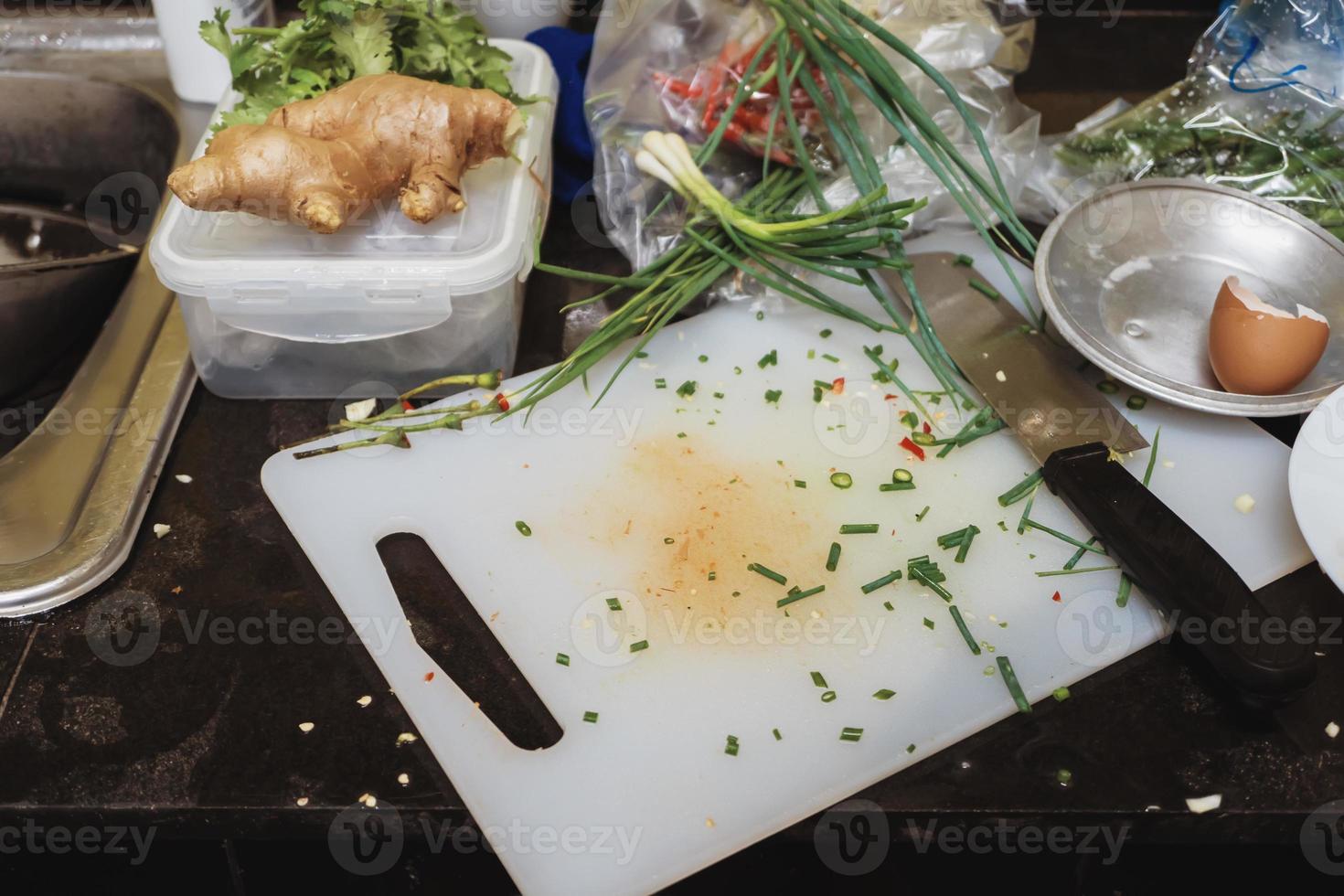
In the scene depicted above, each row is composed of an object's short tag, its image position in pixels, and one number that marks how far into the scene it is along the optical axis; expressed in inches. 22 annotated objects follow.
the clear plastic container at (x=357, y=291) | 41.4
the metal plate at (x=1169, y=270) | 45.8
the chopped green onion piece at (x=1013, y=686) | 36.3
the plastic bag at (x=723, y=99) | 52.2
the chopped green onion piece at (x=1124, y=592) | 38.8
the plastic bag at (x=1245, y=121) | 52.8
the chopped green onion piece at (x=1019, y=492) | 42.0
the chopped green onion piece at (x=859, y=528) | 41.1
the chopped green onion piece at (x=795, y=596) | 38.8
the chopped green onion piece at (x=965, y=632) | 37.8
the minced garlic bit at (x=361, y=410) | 45.0
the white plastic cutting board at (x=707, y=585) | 34.7
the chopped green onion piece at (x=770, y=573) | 39.4
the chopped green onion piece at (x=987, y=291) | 48.4
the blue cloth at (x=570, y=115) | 56.1
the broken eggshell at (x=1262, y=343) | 41.9
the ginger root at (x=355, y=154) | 39.6
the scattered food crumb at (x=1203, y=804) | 34.4
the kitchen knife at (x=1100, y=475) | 34.8
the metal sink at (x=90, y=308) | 40.3
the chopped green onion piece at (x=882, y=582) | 39.2
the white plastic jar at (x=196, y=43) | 55.1
